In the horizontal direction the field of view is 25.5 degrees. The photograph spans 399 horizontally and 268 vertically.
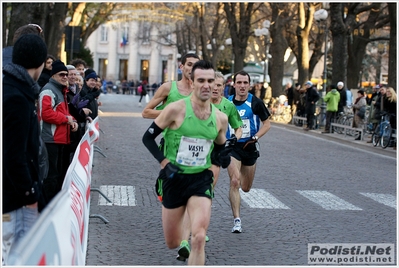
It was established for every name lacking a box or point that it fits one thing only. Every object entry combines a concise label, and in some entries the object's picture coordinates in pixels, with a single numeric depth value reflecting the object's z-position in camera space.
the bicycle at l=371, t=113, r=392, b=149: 23.66
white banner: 4.29
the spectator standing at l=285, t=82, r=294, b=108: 38.31
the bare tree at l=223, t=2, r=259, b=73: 46.41
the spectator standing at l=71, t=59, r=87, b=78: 14.49
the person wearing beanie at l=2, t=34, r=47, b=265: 5.60
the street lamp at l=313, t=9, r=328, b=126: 31.63
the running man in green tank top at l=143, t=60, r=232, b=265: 7.09
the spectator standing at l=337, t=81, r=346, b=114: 30.77
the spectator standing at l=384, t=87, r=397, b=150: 23.58
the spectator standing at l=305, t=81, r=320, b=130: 31.53
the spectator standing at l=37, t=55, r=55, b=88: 10.95
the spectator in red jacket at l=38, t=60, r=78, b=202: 9.98
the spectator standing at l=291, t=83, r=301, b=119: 37.12
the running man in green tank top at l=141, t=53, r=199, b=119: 8.94
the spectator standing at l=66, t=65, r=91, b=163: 11.45
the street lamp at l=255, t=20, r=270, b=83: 41.19
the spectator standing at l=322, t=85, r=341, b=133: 30.16
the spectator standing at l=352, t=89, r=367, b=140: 28.22
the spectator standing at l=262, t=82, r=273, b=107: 40.34
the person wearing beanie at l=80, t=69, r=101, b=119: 13.93
